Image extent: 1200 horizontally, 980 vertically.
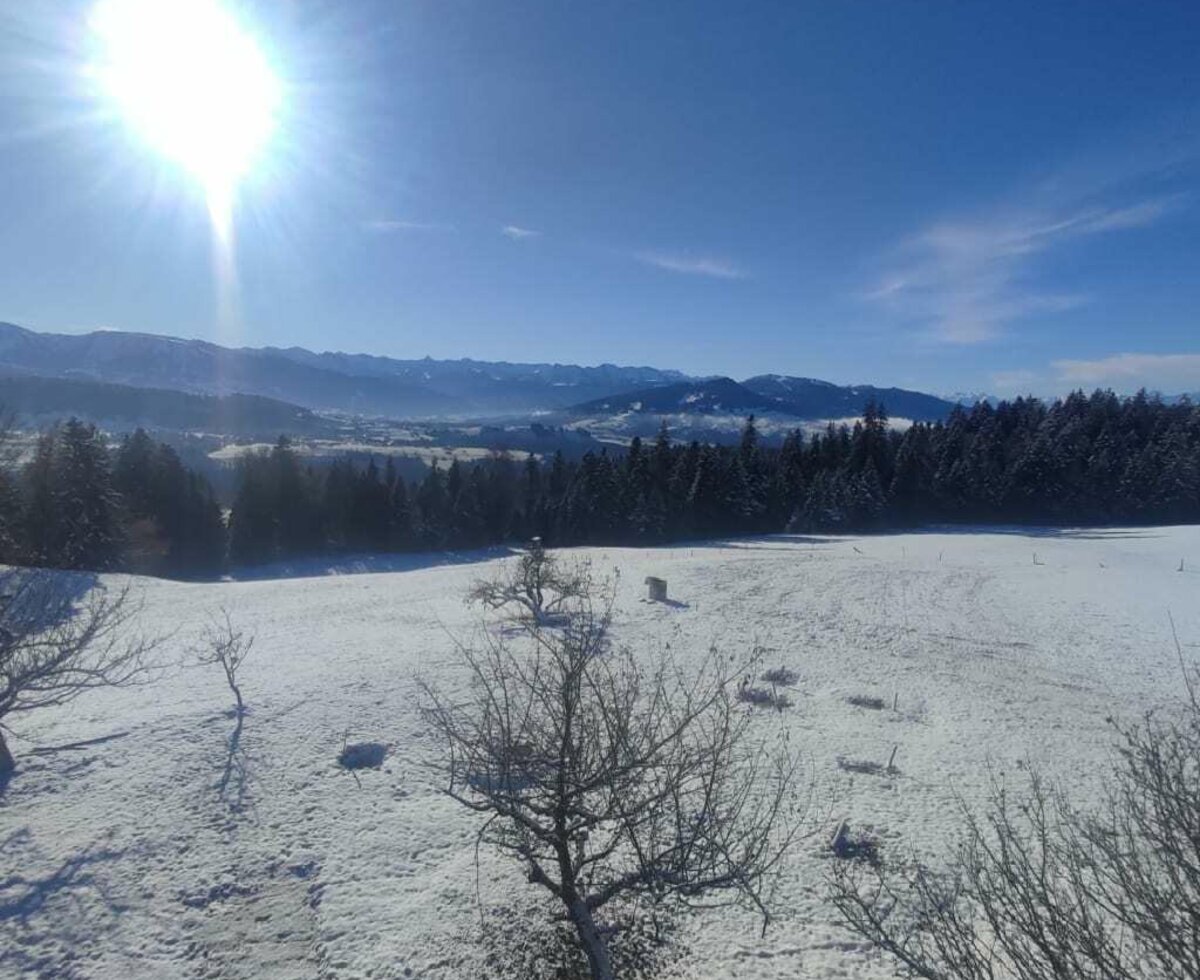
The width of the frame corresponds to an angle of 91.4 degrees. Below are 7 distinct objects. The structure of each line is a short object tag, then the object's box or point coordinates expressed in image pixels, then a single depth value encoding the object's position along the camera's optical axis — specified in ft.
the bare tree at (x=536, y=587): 85.51
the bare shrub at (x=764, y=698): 60.24
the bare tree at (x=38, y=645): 37.47
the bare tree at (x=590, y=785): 21.90
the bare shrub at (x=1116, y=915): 14.70
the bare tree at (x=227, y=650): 54.54
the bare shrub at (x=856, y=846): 37.63
